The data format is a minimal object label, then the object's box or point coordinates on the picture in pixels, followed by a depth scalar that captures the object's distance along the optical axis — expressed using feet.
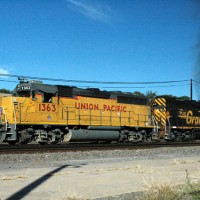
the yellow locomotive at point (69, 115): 71.20
